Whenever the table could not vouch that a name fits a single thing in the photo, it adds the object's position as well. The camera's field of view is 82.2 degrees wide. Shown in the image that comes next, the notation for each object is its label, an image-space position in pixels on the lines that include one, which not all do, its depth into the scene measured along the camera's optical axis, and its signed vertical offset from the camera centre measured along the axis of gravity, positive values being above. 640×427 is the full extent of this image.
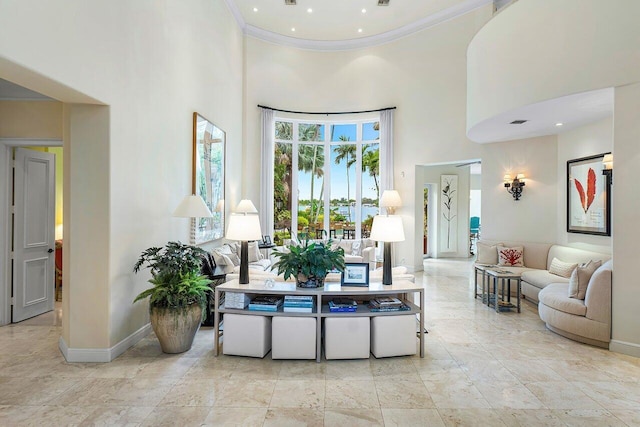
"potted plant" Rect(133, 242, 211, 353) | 3.82 -0.89
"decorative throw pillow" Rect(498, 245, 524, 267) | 6.95 -0.81
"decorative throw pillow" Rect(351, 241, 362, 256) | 8.31 -0.79
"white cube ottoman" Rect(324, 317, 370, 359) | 3.70 -1.25
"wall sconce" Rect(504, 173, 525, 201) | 7.35 +0.60
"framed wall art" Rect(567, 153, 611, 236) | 5.62 +0.28
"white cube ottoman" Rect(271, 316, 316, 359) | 3.69 -1.24
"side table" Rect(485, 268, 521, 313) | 5.61 -1.08
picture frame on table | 3.94 -0.66
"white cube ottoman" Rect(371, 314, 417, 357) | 3.75 -1.25
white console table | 3.71 -0.82
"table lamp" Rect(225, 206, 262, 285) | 4.04 -0.22
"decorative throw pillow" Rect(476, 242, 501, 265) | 7.22 -0.80
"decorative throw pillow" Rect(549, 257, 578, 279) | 5.81 -0.87
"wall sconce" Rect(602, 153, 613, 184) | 5.26 +0.71
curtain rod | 9.24 +2.66
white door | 4.90 -0.30
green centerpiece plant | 3.76 -0.51
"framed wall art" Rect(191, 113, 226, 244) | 5.82 +0.70
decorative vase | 3.85 -0.71
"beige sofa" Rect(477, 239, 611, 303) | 5.81 -0.80
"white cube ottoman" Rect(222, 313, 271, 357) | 3.75 -1.25
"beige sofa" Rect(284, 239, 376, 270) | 8.04 -0.80
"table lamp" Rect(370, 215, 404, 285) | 4.02 -0.22
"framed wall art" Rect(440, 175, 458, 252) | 11.75 +0.03
